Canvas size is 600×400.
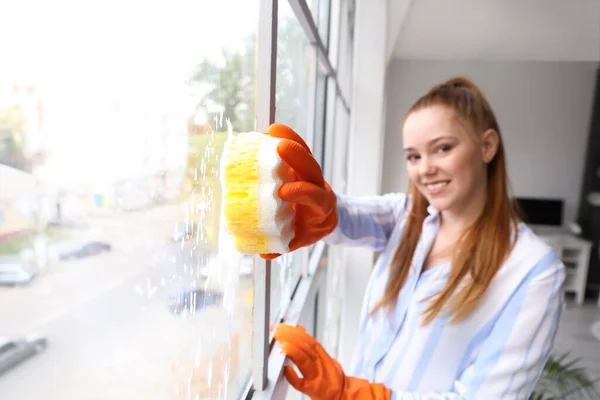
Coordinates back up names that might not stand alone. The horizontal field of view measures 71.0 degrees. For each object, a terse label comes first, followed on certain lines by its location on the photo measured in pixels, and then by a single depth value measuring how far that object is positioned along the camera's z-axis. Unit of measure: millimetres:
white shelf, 3725
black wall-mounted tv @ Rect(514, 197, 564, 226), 4047
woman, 677
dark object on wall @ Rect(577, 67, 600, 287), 3789
